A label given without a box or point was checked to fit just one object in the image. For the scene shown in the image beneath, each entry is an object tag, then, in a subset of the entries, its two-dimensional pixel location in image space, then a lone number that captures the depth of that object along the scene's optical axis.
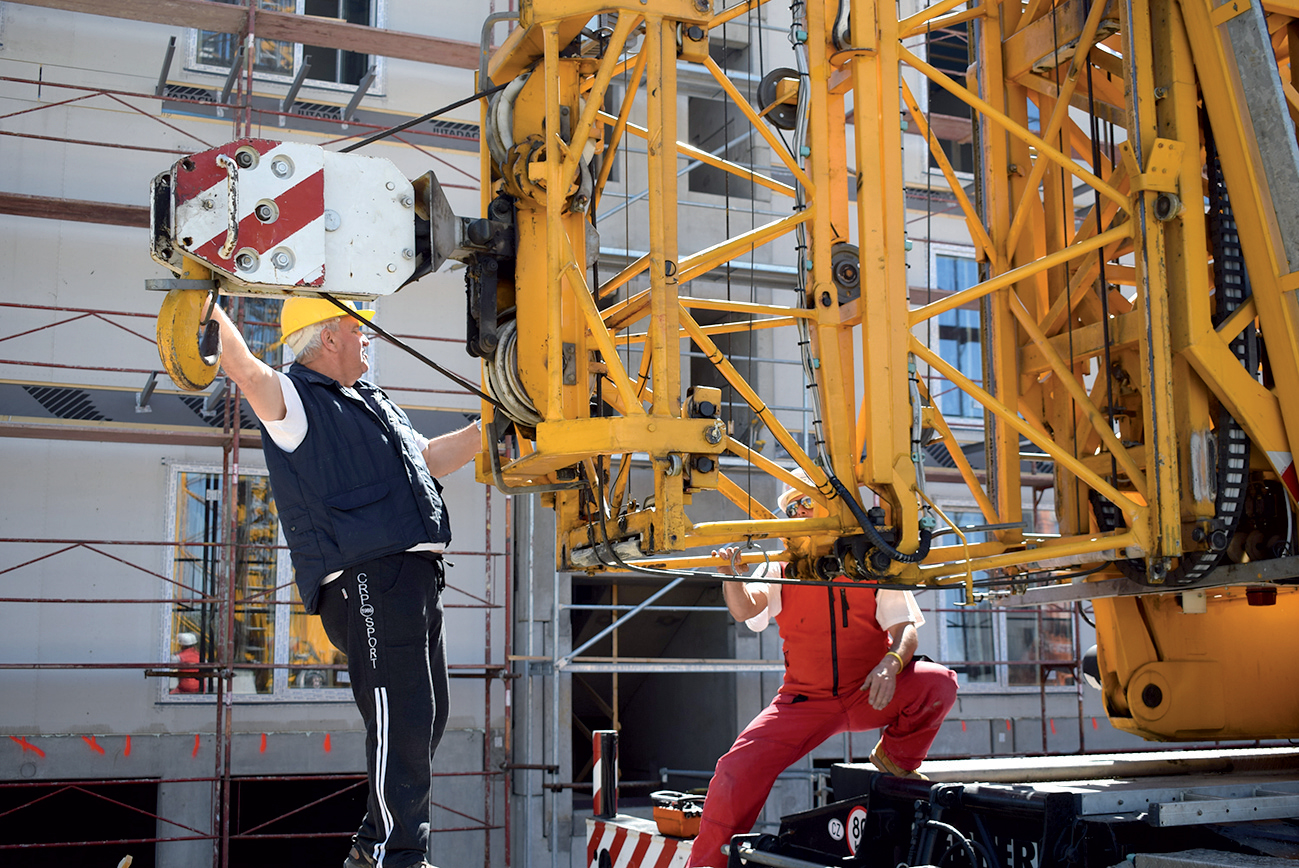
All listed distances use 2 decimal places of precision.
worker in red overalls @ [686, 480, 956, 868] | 5.31
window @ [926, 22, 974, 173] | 16.03
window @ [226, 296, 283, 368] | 12.13
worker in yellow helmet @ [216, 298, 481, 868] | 3.85
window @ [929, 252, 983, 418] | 15.14
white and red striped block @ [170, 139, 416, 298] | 3.73
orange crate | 6.28
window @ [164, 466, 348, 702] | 11.61
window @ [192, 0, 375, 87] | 12.45
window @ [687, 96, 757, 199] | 14.33
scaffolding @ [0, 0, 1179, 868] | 10.75
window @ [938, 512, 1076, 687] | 14.39
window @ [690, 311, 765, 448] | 13.13
